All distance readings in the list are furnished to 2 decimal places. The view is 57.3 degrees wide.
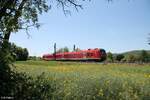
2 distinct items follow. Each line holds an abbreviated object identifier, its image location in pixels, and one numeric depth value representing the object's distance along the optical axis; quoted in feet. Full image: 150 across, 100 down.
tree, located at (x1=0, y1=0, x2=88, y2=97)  11.89
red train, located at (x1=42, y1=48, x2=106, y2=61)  83.97
